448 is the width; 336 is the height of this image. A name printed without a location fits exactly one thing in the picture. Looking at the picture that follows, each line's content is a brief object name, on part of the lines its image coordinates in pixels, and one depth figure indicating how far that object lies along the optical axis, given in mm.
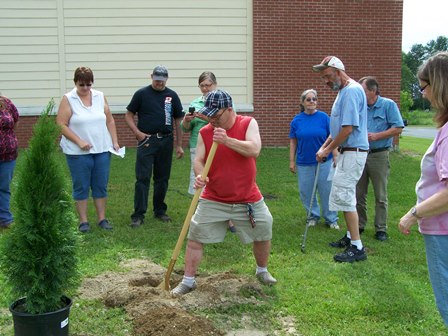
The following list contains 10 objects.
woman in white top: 6430
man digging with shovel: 4508
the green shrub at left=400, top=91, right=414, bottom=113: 23391
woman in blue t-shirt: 7012
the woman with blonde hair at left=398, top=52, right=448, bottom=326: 2816
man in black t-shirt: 7008
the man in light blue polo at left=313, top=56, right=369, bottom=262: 5396
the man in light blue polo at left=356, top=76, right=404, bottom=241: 6323
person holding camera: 6426
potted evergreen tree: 3482
